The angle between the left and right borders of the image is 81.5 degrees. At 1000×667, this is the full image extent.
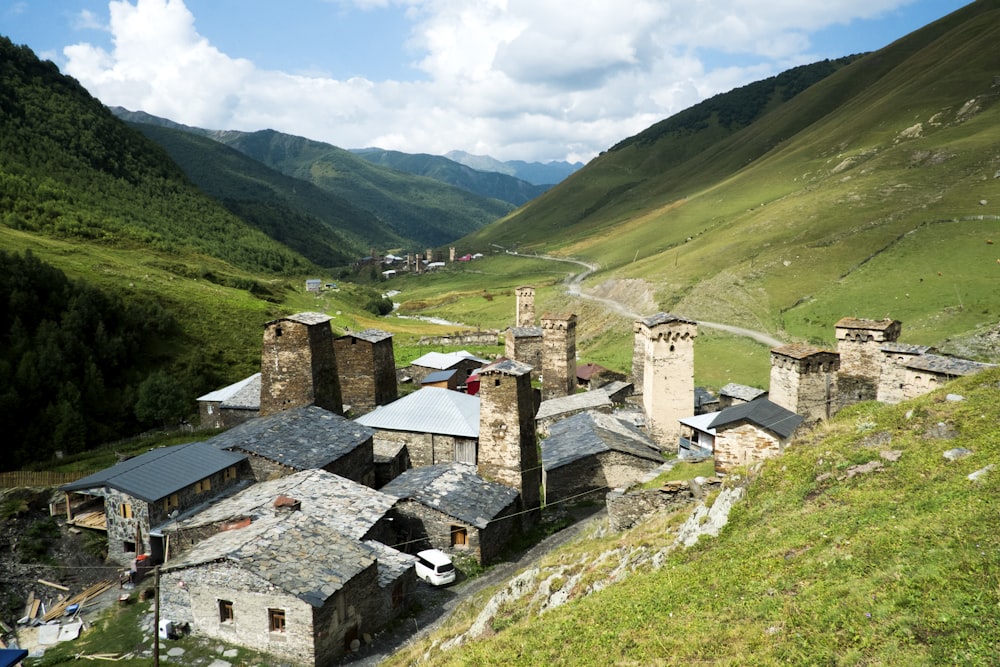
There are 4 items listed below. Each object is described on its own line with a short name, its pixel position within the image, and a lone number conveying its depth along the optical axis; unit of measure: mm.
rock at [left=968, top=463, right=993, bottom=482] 10531
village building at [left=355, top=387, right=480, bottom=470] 33000
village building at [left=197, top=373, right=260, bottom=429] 42062
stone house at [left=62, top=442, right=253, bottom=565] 23000
